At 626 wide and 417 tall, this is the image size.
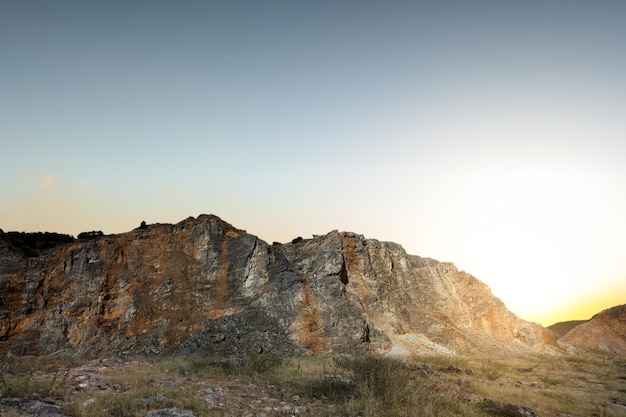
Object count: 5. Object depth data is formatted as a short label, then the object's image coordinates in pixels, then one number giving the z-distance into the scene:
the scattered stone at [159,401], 10.84
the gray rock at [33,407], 9.61
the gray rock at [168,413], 10.14
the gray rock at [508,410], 12.99
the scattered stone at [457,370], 23.23
